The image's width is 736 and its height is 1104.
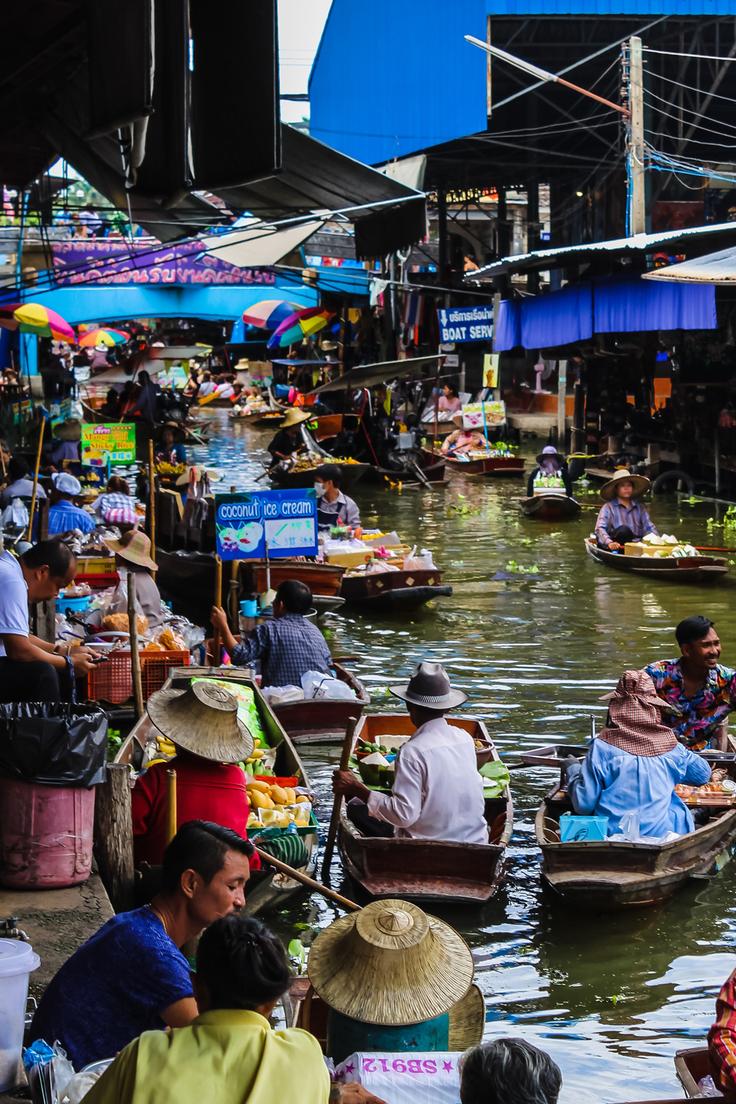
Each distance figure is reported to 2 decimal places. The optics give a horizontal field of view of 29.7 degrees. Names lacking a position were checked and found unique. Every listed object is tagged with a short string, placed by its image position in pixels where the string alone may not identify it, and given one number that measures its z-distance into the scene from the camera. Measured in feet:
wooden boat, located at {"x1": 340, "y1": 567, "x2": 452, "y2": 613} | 47.67
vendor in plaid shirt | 32.53
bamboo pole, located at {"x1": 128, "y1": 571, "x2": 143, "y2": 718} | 27.48
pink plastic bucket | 17.46
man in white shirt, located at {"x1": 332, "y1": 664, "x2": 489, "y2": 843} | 22.54
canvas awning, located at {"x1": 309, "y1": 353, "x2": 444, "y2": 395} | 77.36
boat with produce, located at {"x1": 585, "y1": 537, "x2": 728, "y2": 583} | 51.98
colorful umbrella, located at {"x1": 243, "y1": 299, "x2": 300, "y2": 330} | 129.29
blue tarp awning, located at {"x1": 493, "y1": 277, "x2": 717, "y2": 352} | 68.33
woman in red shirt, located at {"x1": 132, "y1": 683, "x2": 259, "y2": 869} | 20.17
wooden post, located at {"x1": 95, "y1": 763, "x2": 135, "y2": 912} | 18.83
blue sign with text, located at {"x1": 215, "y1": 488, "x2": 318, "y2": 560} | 38.83
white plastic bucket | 13.28
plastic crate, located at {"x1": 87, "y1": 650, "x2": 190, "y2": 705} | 31.89
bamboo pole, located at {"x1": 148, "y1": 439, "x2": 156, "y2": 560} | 39.52
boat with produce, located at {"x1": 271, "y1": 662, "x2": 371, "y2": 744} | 32.12
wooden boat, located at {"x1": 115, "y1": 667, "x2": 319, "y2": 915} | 20.81
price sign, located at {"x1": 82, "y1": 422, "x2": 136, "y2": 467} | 59.62
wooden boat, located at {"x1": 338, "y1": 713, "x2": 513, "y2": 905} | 22.70
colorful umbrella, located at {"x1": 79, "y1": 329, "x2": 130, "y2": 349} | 132.36
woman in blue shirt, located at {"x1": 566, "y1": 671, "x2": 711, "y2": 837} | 23.39
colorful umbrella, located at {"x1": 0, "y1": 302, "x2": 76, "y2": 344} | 74.02
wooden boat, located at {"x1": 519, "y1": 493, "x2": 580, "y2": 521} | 68.74
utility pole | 67.62
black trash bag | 17.28
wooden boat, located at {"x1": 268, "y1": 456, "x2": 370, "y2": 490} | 74.69
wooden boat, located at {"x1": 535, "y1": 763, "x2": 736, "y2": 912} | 22.47
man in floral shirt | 26.45
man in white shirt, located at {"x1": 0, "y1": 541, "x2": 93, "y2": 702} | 22.26
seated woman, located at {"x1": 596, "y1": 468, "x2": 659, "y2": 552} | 53.93
